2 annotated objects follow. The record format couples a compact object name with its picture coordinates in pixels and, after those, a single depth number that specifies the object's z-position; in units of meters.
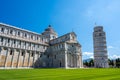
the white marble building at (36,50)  50.63
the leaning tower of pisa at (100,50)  92.20
